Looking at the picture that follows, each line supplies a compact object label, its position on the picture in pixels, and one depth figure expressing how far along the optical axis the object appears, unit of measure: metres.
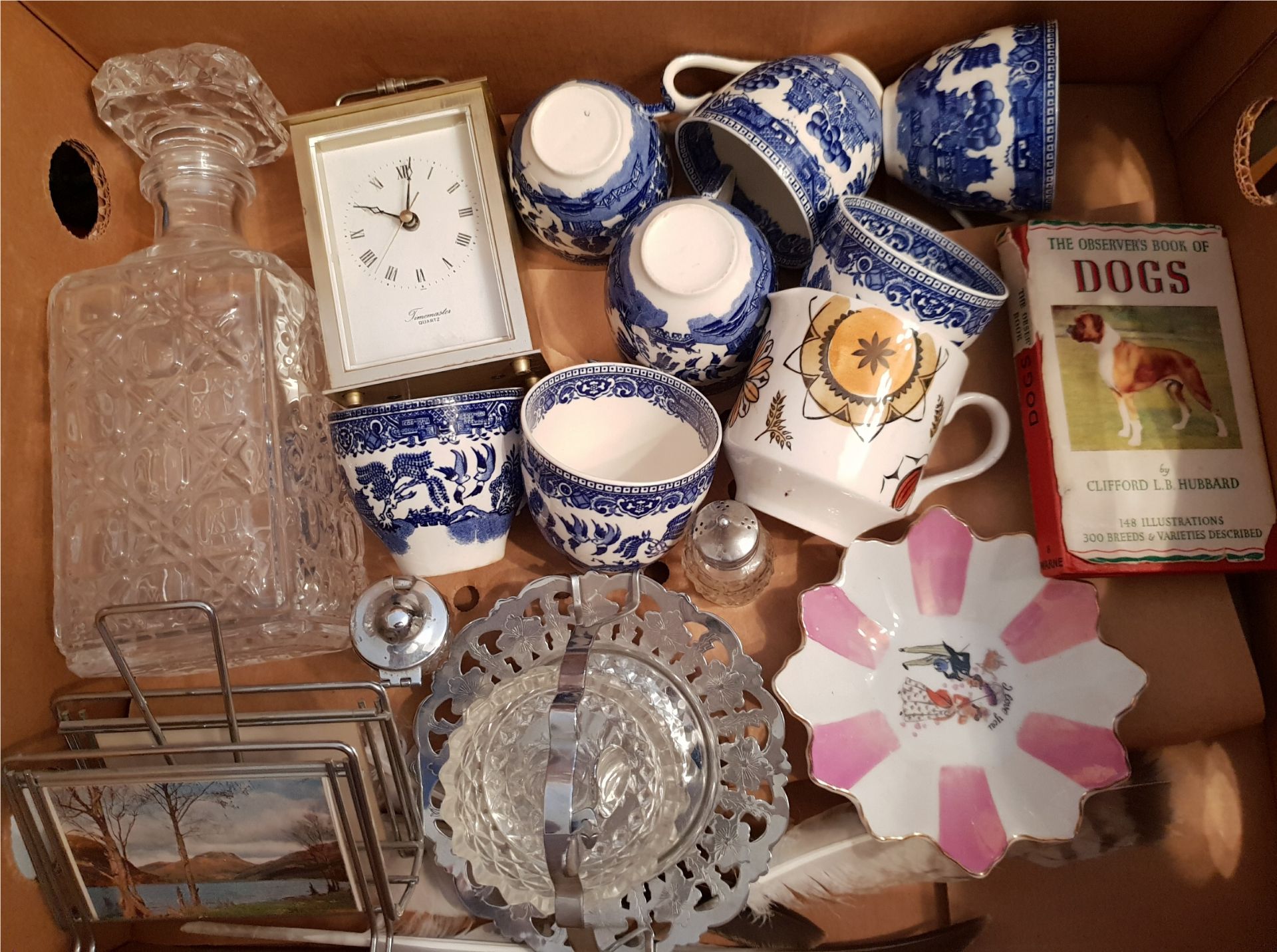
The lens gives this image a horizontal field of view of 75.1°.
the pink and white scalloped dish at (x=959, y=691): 0.61
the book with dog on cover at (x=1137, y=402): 0.62
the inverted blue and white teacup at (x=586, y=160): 0.60
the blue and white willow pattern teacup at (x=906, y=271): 0.57
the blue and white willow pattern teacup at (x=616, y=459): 0.55
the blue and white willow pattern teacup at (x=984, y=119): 0.62
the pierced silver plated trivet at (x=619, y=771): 0.57
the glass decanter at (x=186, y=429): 0.61
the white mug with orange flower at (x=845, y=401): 0.57
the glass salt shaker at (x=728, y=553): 0.62
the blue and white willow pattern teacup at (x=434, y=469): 0.57
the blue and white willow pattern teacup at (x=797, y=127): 0.61
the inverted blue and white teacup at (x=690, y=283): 0.58
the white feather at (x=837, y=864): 0.63
